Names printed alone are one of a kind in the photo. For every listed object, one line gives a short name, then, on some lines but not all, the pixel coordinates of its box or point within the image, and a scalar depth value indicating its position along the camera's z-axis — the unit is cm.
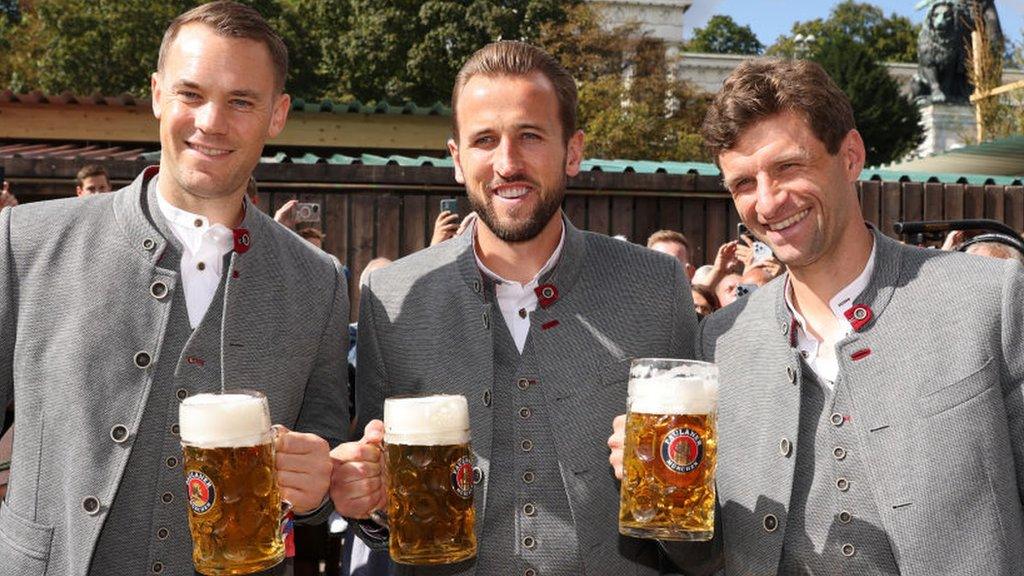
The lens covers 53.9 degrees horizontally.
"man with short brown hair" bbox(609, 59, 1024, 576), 196
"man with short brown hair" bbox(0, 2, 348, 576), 203
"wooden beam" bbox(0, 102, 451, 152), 1204
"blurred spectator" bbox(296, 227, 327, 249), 652
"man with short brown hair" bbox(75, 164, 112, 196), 693
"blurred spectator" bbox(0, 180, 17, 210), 585
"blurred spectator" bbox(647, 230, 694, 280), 698
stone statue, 3300
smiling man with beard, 228
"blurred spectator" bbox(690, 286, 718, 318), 568
